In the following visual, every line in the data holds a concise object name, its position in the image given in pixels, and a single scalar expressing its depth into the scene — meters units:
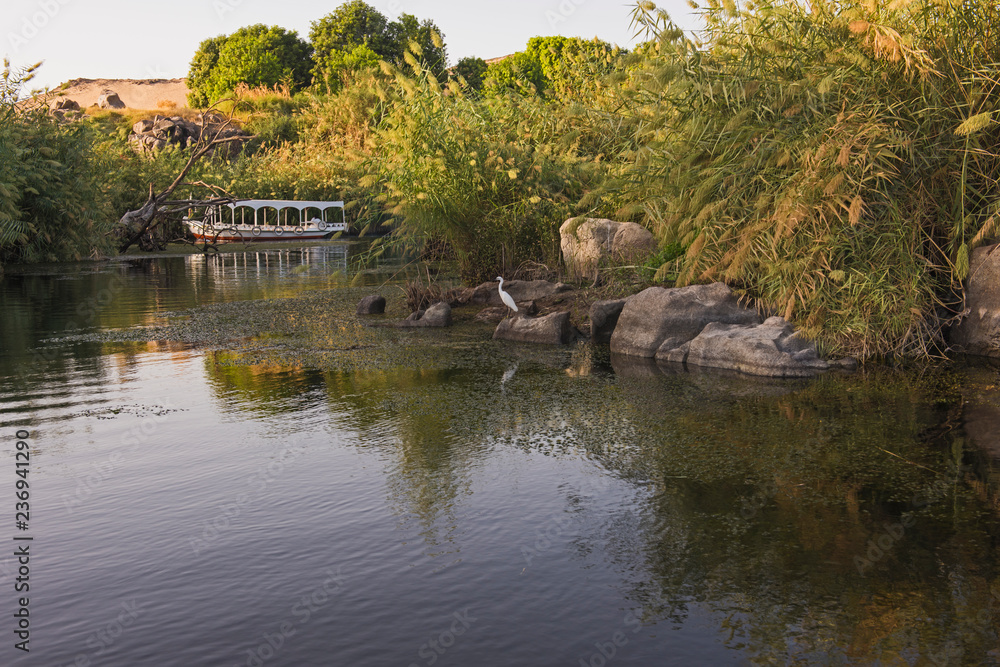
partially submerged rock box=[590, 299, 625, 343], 11.77
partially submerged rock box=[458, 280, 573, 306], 14.22
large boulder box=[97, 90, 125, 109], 72.94
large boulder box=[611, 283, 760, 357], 10.63
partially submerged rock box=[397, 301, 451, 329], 12.98
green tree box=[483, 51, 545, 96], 69.31
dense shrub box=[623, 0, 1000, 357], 9.73
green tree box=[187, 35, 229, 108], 79.10
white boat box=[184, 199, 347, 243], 38.31
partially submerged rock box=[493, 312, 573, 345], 11.80
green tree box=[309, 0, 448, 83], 76.06
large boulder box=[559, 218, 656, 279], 14.00
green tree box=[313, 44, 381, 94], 67.89
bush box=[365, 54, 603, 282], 14.88
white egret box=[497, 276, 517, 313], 12.56
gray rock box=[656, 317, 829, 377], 9.48
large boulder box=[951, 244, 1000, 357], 9.91
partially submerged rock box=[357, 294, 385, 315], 14.38
